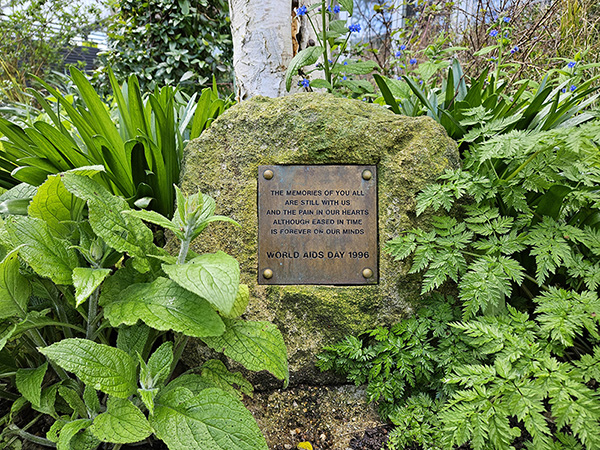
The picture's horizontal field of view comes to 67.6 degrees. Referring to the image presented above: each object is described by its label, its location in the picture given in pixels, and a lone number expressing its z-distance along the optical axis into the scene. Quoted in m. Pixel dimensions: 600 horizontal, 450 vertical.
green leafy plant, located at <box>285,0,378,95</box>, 0.88
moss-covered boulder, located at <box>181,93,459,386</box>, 0.74
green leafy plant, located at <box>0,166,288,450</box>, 0.48
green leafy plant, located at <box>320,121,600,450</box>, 0.51
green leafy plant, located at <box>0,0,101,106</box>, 2.76
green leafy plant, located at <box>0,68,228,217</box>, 0.78
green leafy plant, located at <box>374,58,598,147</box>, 0.75
